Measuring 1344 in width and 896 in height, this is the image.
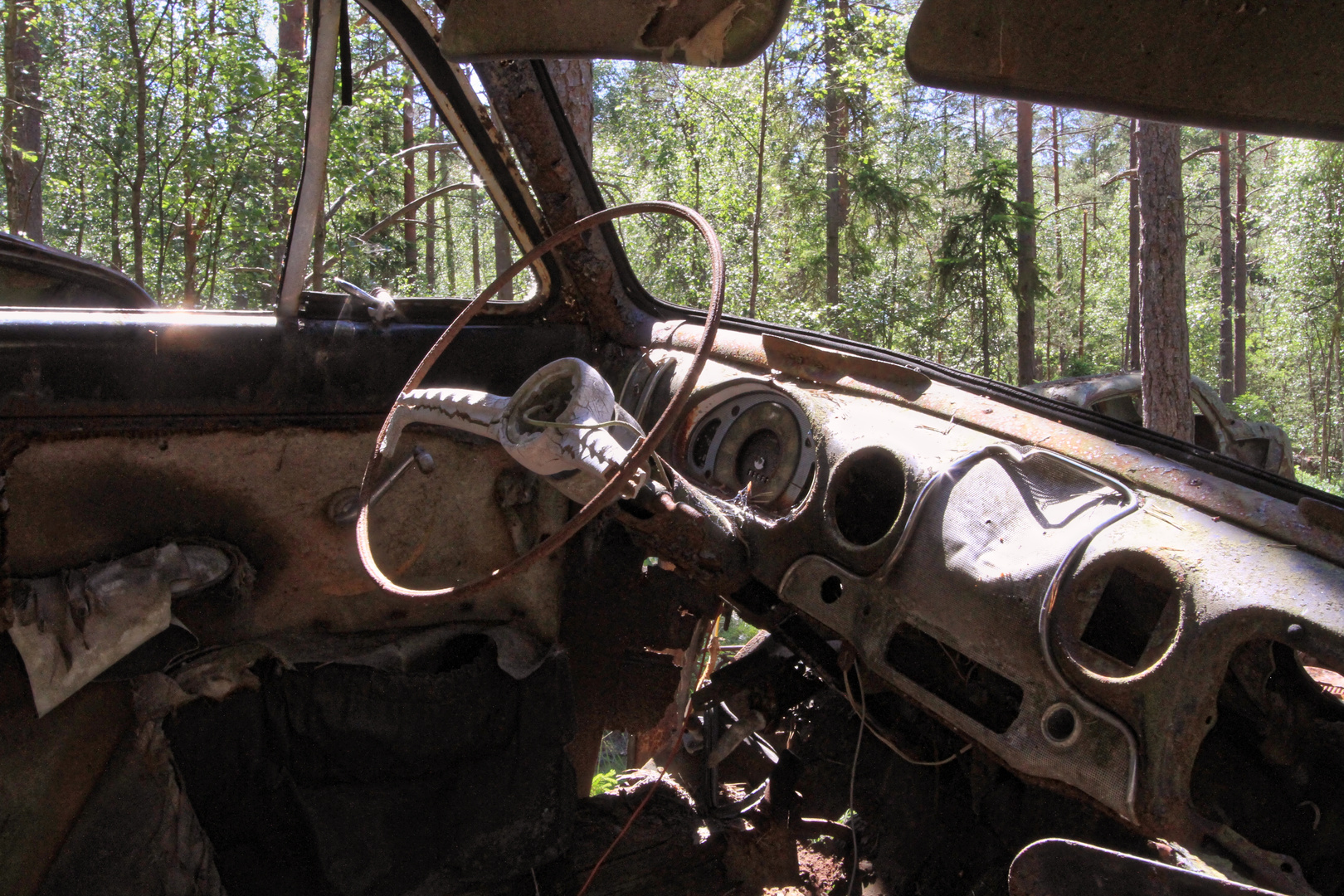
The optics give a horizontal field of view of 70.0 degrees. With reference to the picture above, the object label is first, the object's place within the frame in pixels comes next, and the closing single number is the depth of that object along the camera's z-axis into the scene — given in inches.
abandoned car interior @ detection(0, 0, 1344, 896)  63.1
